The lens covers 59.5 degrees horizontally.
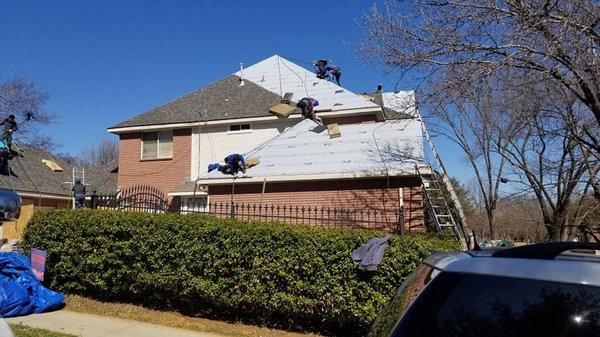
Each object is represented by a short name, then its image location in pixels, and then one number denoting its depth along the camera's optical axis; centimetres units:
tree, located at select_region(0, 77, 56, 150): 3231
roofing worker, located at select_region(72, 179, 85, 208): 2131
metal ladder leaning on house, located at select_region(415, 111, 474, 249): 1266
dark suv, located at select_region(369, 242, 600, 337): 191
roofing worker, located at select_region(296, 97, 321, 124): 1889
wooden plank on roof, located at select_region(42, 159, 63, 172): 3098
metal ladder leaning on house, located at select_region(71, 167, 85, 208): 2729
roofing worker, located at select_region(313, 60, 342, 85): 2428
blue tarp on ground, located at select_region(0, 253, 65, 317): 847
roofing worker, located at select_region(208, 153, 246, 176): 1516
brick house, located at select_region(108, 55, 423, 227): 2153
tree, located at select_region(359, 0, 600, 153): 787
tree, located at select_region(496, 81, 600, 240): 1495
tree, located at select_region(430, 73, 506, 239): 2047
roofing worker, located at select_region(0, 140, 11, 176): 2264
